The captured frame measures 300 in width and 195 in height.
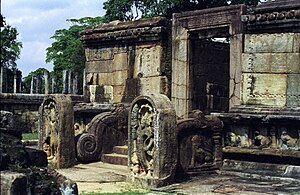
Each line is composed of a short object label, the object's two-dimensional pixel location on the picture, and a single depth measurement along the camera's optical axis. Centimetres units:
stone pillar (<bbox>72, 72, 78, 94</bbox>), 2124
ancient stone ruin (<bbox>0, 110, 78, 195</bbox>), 431
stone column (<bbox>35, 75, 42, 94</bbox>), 2178
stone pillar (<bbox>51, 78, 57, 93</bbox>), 2148
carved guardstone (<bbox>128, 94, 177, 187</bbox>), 931
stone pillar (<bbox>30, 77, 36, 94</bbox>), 2147
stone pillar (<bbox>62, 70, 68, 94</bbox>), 2066
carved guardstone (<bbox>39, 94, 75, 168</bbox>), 1153
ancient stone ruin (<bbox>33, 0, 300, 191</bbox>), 977
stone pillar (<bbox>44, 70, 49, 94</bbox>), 2085
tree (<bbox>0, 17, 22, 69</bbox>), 3041
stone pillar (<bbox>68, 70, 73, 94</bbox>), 2052
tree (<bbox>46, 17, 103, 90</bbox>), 4291
